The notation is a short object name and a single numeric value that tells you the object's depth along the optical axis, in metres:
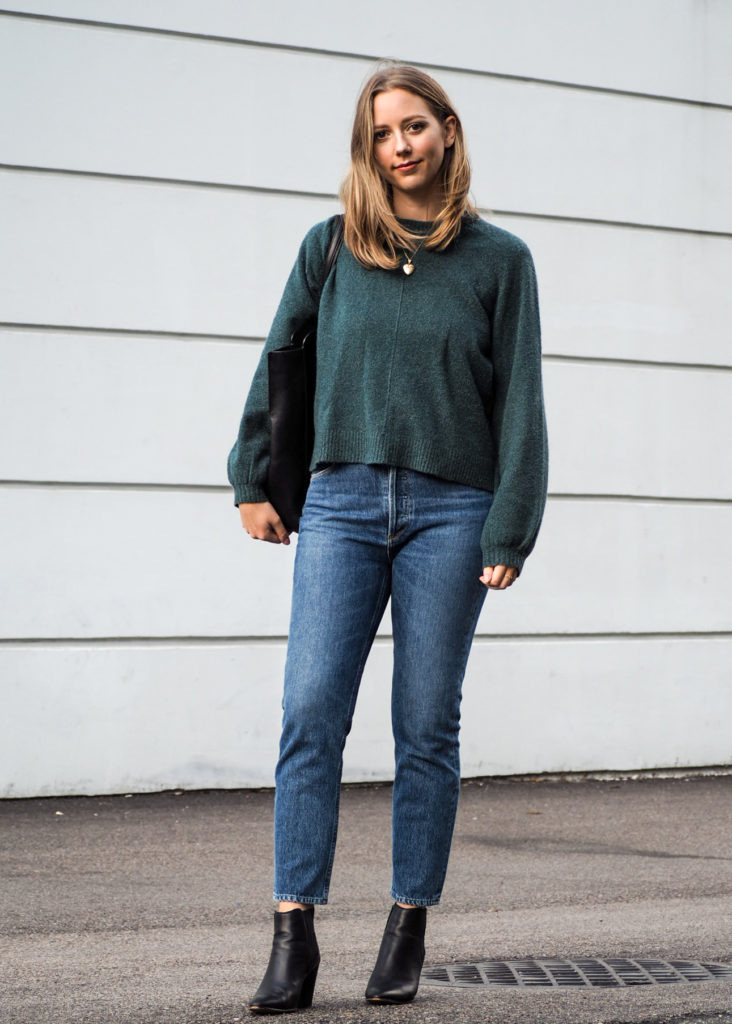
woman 5.16
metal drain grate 5.88
